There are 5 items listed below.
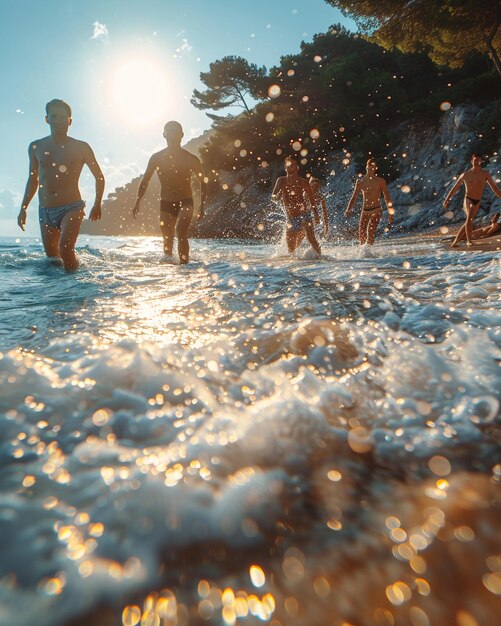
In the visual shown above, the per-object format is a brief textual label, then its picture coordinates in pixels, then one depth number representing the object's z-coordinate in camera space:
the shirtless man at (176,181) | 5.94
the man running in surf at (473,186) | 8.14
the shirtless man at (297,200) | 7.28
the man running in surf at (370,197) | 9.01
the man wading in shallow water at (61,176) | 4.81
